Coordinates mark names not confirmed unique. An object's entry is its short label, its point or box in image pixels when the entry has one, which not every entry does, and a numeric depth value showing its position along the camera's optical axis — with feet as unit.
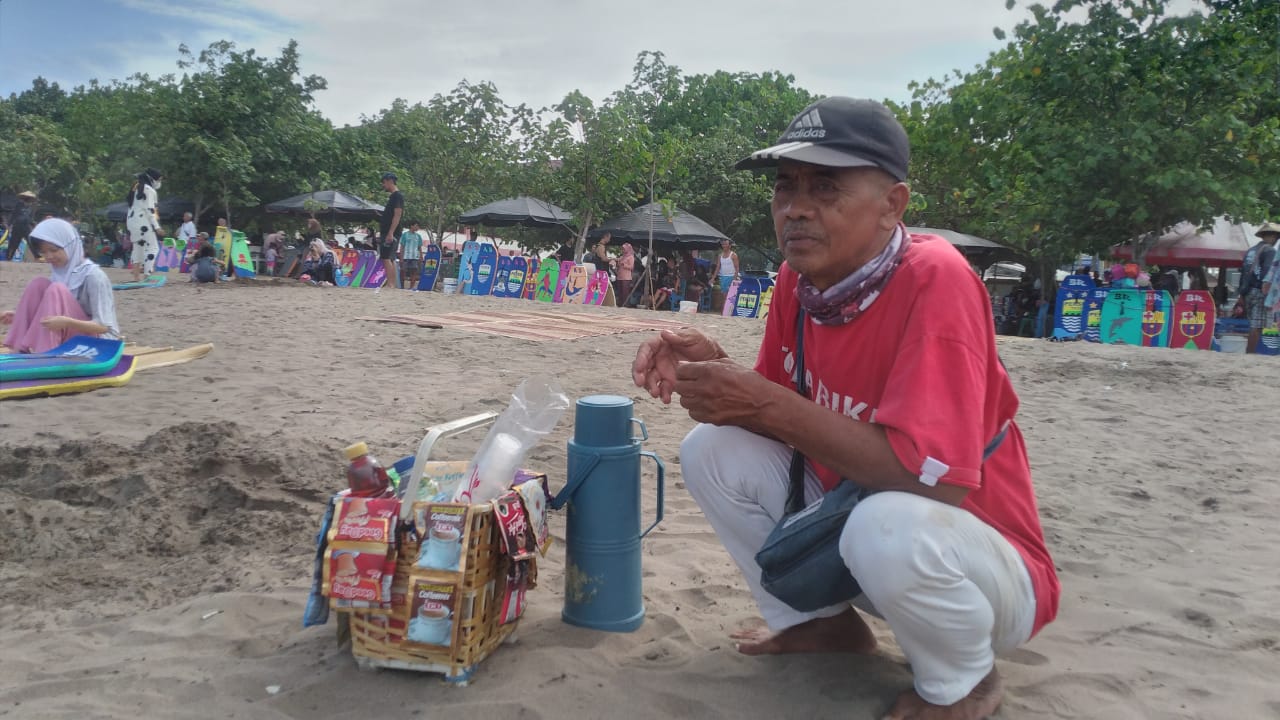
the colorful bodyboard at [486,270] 52.29
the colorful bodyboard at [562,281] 49.48
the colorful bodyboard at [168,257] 68.33
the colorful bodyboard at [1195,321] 35.99
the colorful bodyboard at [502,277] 51.93
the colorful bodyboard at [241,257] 51.21
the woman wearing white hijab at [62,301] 18.08
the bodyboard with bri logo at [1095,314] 37.42
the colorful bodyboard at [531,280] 50.96
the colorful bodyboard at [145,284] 42.73
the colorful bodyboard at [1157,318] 36.50
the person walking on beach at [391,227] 43.24
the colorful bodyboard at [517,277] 51.31
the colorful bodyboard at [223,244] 51.31
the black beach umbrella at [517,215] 64.69
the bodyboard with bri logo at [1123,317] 36.58
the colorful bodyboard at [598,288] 49.01
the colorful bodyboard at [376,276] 52.03
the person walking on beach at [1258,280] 35.91
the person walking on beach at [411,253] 58.49
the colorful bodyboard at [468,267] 52.24
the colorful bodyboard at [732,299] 47.57
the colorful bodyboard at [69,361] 16.83
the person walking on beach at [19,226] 66.28
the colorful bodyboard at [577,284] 49.01
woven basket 6.59
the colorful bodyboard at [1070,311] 38.06
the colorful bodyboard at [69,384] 16.55
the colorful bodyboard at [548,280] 49.90
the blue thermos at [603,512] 7.70
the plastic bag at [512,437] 7.10
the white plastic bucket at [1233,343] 35.14
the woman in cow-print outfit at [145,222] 42.74
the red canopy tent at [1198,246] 51.83
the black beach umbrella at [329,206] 70.90
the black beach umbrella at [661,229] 64.44
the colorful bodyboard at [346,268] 54.44
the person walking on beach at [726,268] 57.88
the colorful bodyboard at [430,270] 56.24
